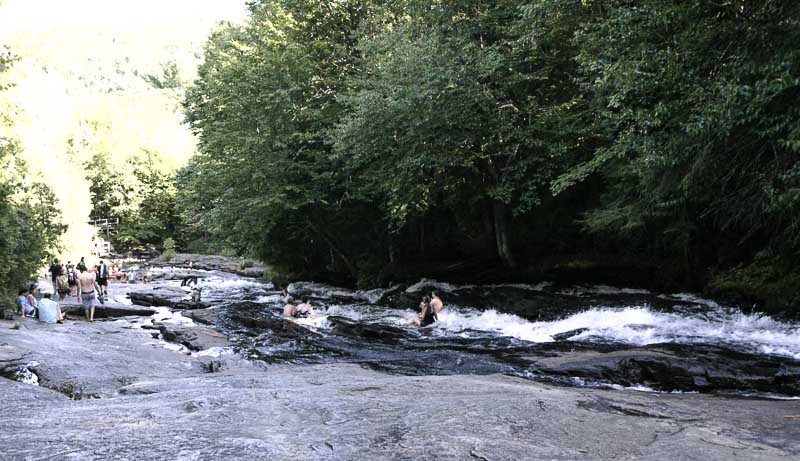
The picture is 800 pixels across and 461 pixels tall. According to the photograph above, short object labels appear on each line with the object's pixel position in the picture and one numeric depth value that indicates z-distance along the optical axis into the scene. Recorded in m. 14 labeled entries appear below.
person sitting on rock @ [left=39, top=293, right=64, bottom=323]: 14.34
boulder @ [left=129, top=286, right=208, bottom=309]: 20.83
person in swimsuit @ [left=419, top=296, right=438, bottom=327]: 15.48
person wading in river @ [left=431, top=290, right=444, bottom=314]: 15.91
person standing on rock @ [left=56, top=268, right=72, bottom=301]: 20.96
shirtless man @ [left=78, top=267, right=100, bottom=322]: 15.77
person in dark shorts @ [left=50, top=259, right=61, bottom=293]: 21.41
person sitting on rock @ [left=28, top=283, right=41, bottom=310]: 16.09
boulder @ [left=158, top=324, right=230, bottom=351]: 12.07
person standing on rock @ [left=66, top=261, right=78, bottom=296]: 22.14
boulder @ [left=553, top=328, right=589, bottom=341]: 12.55
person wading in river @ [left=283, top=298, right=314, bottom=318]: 17.08
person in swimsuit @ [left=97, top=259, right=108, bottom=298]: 20.98
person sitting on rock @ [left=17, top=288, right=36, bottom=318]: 15.26
